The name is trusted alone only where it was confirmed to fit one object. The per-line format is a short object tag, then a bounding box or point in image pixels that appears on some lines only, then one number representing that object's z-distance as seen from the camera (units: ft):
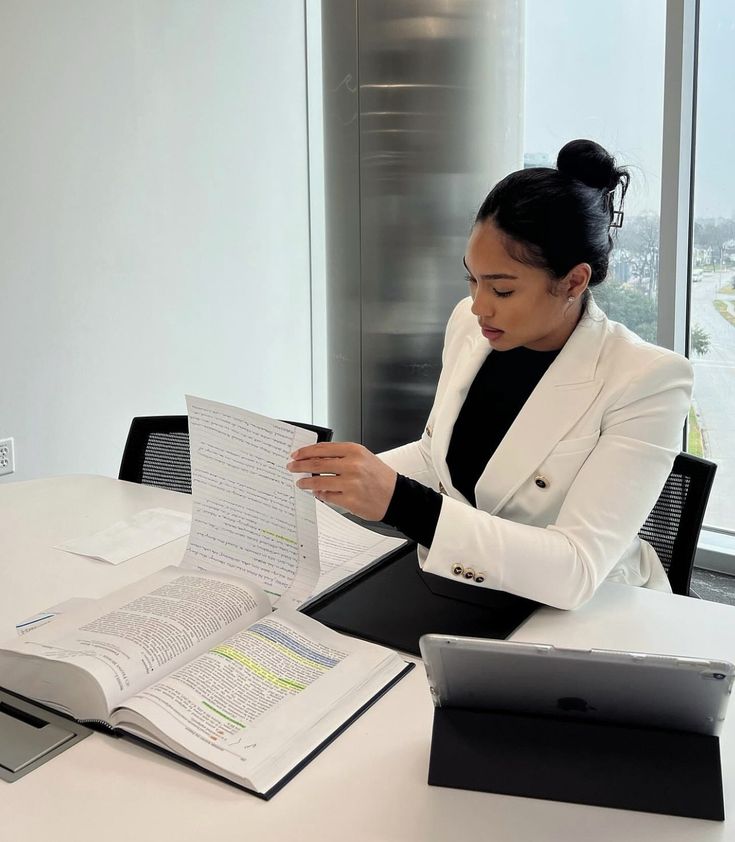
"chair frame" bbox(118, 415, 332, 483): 6.98
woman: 4.09
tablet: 2.55
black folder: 3.87
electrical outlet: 9.76
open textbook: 2.96
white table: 2.58
